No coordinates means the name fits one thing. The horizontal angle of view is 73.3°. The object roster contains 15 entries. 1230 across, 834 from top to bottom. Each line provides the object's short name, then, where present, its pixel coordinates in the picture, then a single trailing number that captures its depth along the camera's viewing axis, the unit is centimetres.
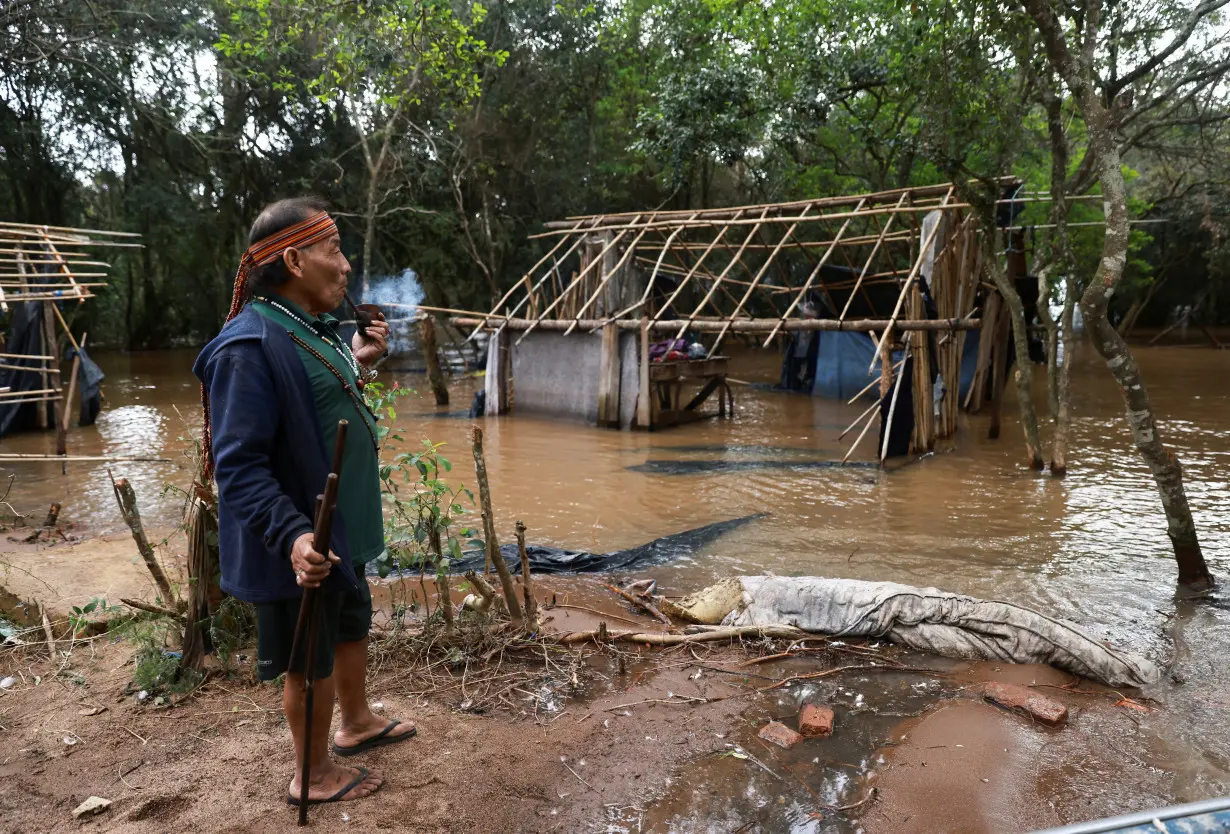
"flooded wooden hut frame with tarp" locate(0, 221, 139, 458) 860
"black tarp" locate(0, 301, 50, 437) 1026
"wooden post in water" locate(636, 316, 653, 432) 1122
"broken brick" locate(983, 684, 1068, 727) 314
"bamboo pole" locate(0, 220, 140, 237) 867
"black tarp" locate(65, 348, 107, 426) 1132
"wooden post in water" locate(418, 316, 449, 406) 1248
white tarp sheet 363
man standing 218
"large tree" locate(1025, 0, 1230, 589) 460
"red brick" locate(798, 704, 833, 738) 307
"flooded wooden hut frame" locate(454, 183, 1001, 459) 941
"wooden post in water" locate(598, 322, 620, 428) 1155
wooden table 1142
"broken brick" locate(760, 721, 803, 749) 300
